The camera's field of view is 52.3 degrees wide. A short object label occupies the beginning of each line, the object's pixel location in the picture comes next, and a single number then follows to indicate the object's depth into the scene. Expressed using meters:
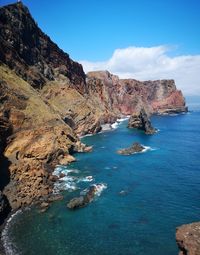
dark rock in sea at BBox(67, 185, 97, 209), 43.69
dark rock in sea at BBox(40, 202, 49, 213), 42.82
